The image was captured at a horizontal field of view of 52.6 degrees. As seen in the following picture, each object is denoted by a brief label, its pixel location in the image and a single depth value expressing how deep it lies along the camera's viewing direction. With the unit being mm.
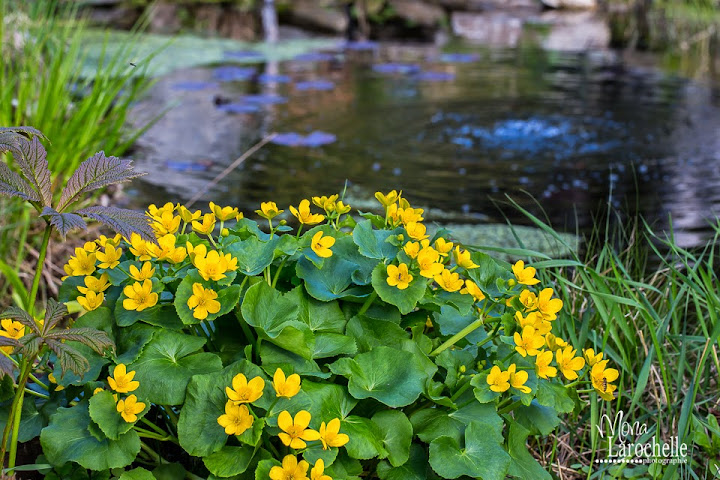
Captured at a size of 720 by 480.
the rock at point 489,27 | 11434
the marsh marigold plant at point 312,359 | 1144
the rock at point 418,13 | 11516
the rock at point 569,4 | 17703
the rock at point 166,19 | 11367
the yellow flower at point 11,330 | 1252
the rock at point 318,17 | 11422
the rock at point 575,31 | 10625
